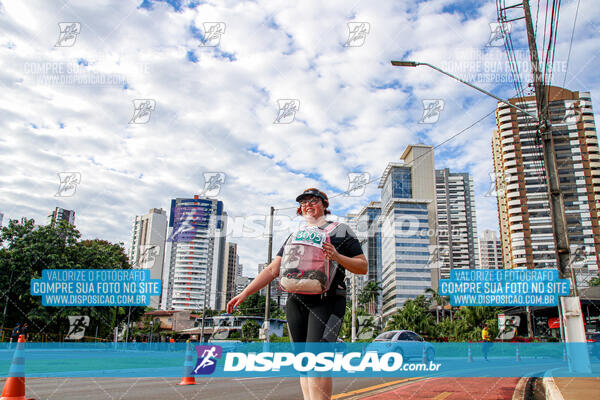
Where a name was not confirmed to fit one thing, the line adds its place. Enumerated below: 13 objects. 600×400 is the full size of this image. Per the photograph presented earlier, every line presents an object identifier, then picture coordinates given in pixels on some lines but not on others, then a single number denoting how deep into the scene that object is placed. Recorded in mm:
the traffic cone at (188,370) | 7840
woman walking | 2859
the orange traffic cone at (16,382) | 4973
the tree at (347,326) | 52869
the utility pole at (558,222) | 8492
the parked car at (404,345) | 15052
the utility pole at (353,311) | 26022
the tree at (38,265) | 28844
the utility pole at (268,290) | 23766
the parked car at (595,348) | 19825
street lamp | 9953
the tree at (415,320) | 52031
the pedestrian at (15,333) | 25866
